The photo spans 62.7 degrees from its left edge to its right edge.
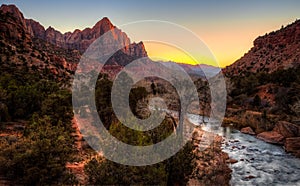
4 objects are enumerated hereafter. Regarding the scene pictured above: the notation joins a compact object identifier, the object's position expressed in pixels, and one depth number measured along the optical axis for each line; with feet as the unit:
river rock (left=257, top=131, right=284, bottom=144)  94.02
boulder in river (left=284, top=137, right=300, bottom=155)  81.07
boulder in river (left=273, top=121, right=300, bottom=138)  92.99
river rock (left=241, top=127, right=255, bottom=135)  113.17
